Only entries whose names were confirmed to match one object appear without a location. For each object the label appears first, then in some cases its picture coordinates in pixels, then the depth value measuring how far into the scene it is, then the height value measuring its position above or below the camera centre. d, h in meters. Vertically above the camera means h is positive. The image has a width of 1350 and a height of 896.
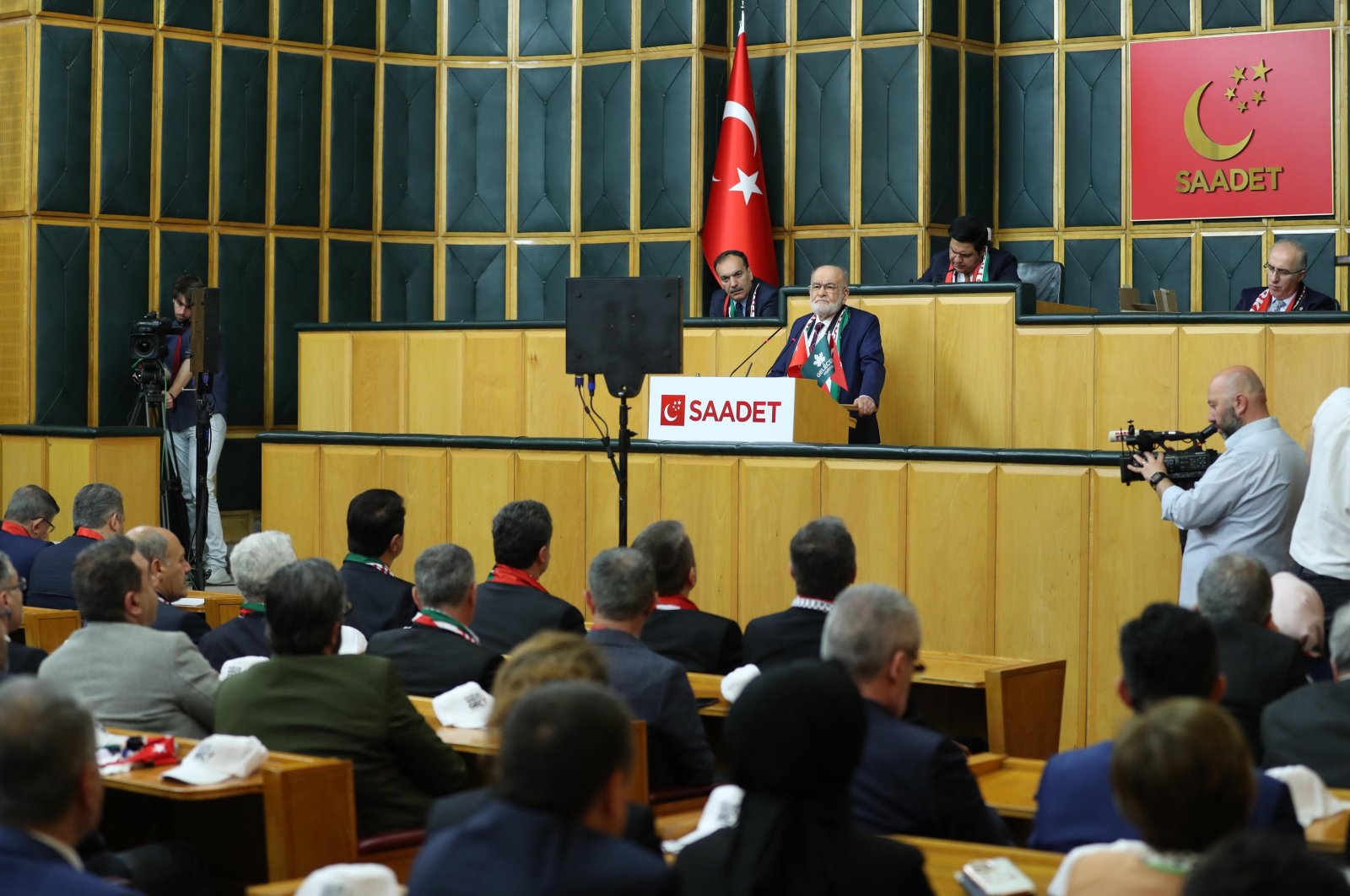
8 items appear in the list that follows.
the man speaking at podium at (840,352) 8.18 +0.41
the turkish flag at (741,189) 11.31 +1.64
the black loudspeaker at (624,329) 6.93 +0.44
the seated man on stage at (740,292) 9.50 +0.81
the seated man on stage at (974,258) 8.77 +0.94
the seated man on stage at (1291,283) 7.72 +0.70
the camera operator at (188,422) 10.53 +0.09
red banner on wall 10.82 +2.00
